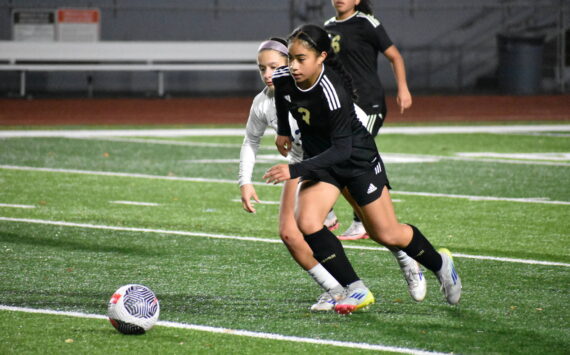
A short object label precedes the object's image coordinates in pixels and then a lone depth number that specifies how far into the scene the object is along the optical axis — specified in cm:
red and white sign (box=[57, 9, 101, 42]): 5741
